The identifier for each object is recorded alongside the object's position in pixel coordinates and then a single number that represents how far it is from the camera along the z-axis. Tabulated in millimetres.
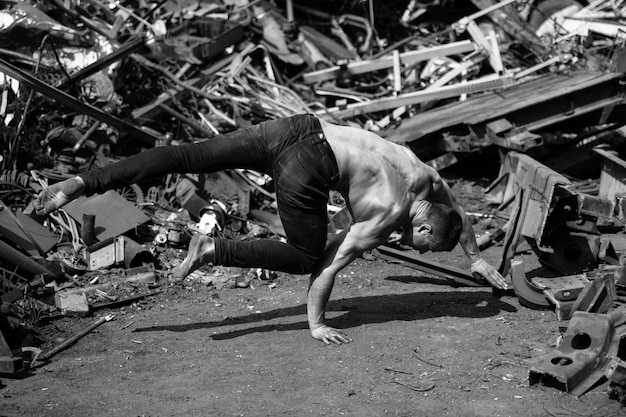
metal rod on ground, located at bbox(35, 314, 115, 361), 5565
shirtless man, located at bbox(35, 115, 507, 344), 5516
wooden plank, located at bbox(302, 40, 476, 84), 11211
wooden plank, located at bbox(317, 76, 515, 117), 10562
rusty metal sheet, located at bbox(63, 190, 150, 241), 7720
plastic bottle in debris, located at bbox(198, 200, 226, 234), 8188
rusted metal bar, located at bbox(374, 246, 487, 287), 7055
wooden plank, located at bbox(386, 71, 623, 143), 9555
